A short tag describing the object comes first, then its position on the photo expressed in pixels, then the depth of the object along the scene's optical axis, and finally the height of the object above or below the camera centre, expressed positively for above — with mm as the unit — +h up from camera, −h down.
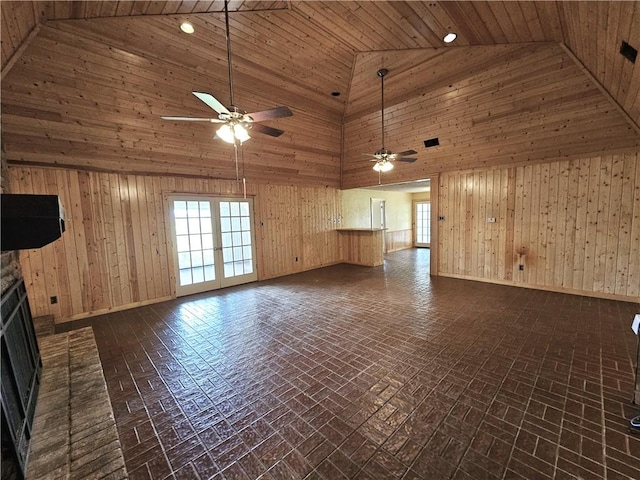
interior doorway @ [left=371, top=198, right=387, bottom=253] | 9814 +102
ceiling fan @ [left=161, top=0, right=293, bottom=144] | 2628 +1070
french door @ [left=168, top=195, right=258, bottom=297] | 5465 -399
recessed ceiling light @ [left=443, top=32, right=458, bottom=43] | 3775 +2489
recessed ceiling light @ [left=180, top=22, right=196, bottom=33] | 3381 +2483
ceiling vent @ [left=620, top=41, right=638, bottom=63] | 2637 +1538
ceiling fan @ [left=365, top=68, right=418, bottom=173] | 4812 +1060
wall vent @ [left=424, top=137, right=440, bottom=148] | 5832 +1564
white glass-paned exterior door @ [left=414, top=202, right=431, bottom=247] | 10992 -324
